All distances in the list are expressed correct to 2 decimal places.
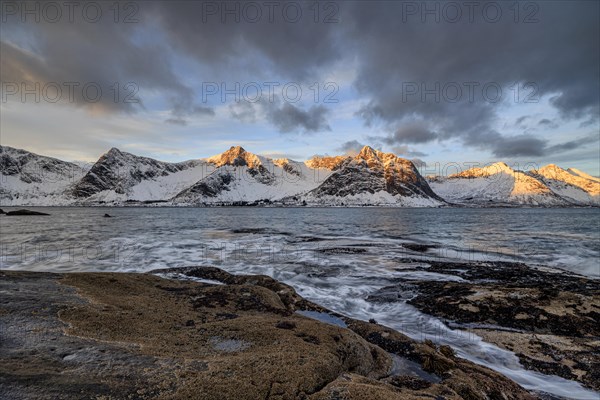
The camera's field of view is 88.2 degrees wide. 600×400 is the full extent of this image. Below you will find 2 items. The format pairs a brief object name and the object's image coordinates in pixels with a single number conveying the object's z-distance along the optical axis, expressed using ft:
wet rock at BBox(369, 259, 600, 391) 24.35
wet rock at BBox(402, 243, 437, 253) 89.71
